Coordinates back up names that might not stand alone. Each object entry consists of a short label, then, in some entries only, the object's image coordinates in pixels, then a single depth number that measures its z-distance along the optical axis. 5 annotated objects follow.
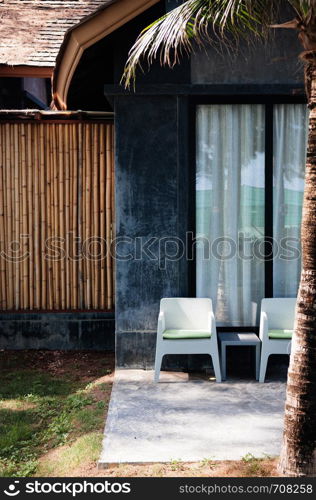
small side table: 6.66
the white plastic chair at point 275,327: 6.52
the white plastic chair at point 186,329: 6.47
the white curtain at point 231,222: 7.19
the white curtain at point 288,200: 7.18
